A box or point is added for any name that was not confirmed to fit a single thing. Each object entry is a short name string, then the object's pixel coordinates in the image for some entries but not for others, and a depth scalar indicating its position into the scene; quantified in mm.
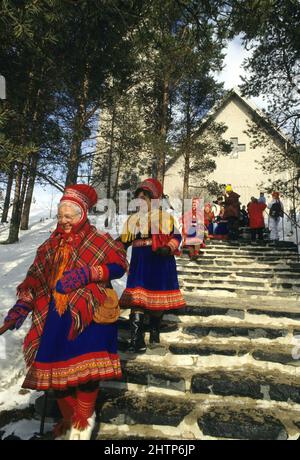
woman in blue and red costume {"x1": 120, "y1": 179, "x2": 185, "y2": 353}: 3846
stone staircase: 2783
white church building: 24156
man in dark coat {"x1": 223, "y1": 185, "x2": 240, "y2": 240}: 11844
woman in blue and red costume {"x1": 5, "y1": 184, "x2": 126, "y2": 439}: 2486
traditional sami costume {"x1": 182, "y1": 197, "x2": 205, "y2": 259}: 9387
